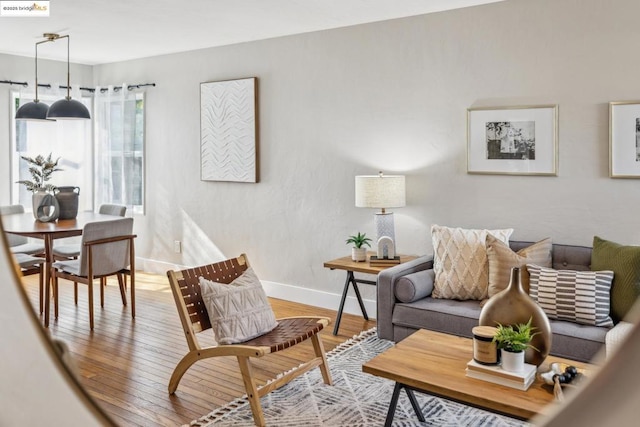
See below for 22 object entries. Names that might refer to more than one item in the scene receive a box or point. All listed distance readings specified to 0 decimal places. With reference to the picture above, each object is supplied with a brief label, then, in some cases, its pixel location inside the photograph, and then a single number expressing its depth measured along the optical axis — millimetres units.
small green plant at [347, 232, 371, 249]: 2662
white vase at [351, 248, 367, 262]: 2650
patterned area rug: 1614
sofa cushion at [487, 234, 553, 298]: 2094
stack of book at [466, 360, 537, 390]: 1191
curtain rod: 3795
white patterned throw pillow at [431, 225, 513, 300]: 2232
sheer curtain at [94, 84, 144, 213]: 3896
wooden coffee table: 1169
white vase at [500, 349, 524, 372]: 1204
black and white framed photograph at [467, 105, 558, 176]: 2099
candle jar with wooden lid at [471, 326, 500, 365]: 1277
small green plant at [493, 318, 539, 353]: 1015
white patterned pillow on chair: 1833
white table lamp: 2564
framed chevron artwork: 3328
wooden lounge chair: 1712
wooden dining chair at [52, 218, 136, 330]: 2492
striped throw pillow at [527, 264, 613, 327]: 1719
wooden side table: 2496
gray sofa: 2023
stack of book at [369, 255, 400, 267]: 2523
